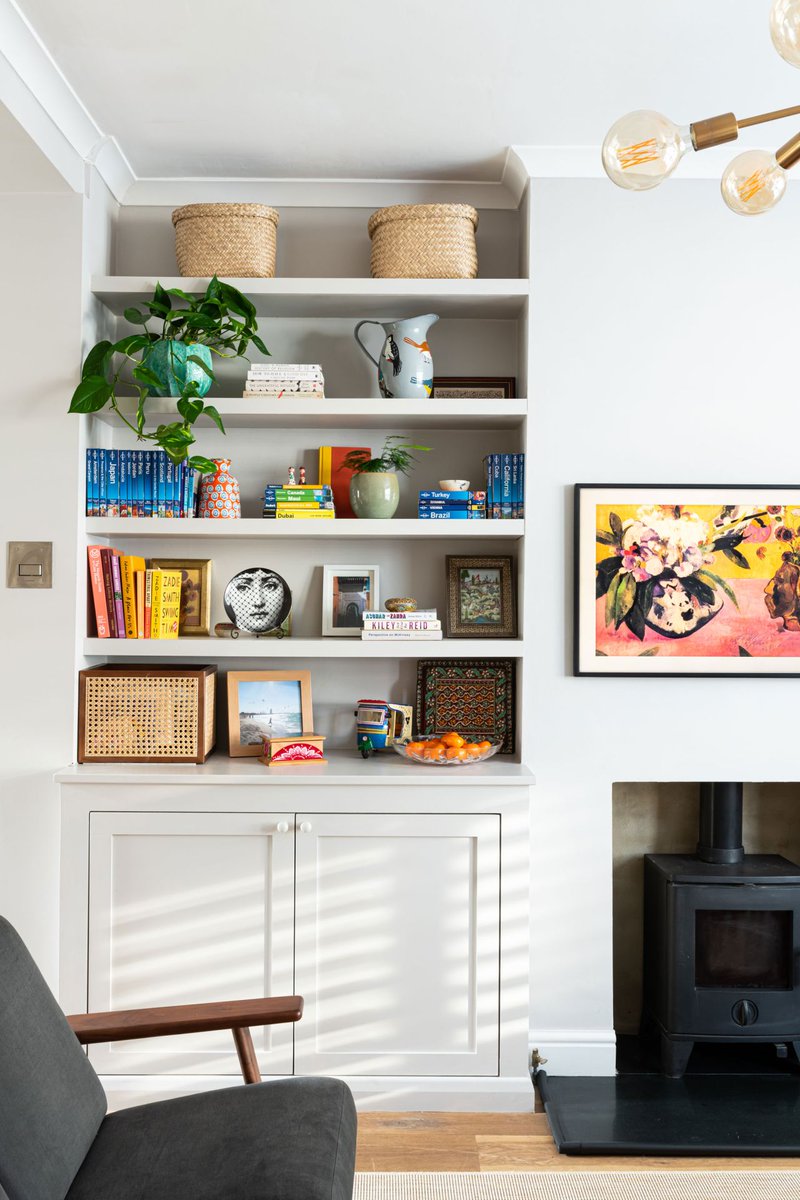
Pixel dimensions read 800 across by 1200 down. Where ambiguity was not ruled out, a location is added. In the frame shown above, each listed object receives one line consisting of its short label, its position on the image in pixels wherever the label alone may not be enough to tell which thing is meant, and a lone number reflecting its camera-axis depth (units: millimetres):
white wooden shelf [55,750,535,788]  2721
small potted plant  2951
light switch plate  2822
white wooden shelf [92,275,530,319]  2889
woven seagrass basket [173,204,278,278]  2885
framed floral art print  2939
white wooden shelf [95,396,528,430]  2893
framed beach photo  3020
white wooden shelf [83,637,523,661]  2877
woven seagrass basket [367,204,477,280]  2893
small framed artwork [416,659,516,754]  3094
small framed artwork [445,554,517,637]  3086
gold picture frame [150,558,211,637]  3113
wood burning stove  2887
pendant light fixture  1303
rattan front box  2844
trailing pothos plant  2750
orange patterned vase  2951
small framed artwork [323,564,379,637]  3125
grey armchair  1623
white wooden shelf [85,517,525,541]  2881
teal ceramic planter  2777
